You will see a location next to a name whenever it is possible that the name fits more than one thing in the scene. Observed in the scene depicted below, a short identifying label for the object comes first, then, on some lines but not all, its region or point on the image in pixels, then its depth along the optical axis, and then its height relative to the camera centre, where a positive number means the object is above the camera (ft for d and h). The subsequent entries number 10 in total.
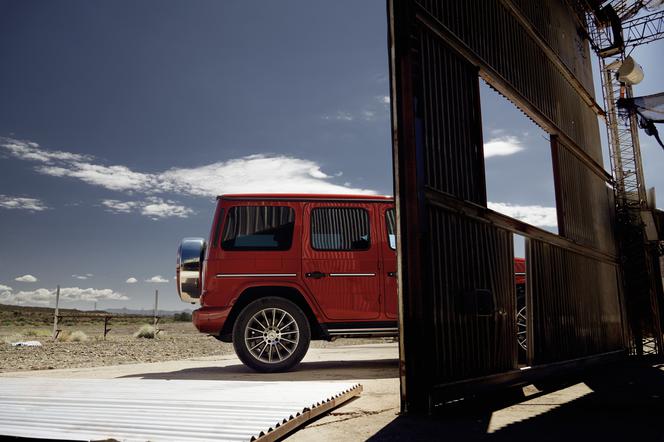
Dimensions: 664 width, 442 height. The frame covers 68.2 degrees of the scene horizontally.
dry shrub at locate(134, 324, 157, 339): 66.50 -3.28
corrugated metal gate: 12.75 +2.76
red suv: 20.54 +1.42
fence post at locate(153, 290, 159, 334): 74.13 +0.24
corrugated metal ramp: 8.29 -2.02
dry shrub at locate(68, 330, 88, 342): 59.16 -3.25
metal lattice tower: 33.76 +7.71
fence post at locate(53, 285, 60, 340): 60.44 -1.52
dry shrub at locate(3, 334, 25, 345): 49.91 -3.09
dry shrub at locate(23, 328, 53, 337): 67.88 -3.13
